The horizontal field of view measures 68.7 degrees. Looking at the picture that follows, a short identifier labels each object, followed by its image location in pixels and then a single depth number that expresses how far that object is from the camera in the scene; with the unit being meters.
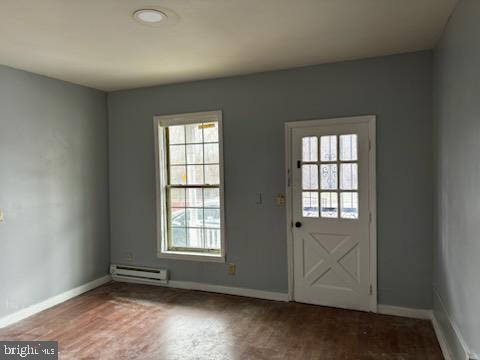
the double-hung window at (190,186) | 4.34
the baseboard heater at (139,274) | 4.57
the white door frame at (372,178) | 3.56
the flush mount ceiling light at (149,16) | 2.45
